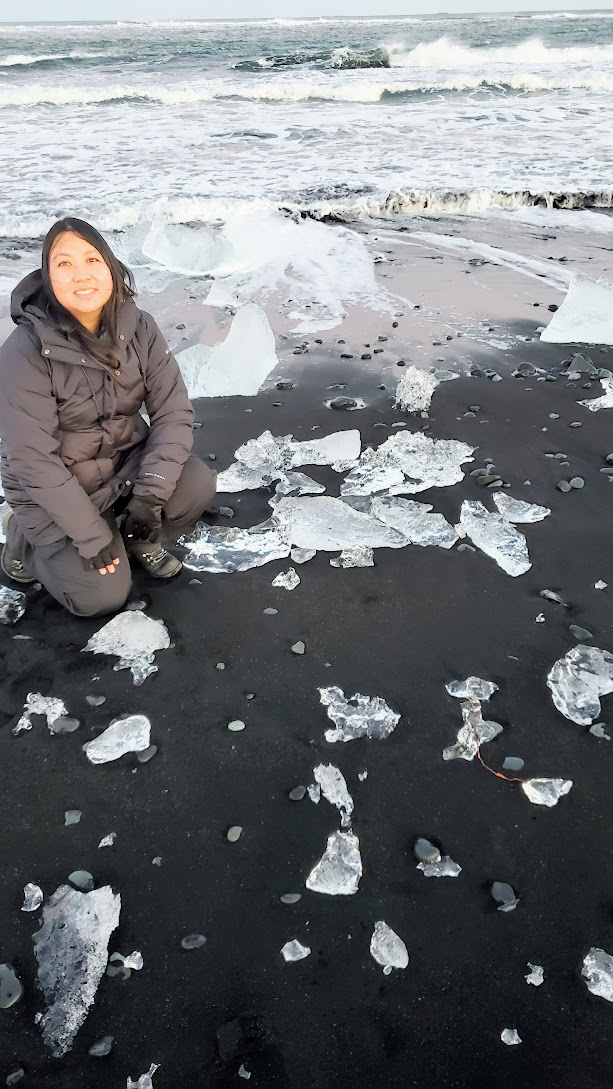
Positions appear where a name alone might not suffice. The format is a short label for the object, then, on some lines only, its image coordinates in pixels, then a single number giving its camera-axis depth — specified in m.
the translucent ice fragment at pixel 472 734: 2.40
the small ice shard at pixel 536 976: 1.81
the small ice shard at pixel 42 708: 2.58
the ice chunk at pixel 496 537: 3.29
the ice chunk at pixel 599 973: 1.79
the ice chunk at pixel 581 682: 2.54
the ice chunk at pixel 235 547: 3.38
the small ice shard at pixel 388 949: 1.85
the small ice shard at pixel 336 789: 2.24
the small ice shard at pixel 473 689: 2.62
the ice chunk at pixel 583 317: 5.46
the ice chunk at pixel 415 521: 3.49
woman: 2.58
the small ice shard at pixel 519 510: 3.57
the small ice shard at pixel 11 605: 3.04
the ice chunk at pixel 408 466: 3.89
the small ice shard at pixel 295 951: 1.87
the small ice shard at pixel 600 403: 4.48
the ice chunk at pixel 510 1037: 1.70
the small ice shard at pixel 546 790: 2.25
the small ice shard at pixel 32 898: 2.00
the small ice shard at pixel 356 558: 3.35
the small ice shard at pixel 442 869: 2.05
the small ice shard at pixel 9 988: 1.78
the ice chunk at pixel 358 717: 2.50
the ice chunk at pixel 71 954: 1.75
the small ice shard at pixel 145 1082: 1.64
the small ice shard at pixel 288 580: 3.22
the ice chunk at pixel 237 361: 4.90
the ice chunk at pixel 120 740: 2.45
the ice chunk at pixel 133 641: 2.83
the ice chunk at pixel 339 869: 2.03
